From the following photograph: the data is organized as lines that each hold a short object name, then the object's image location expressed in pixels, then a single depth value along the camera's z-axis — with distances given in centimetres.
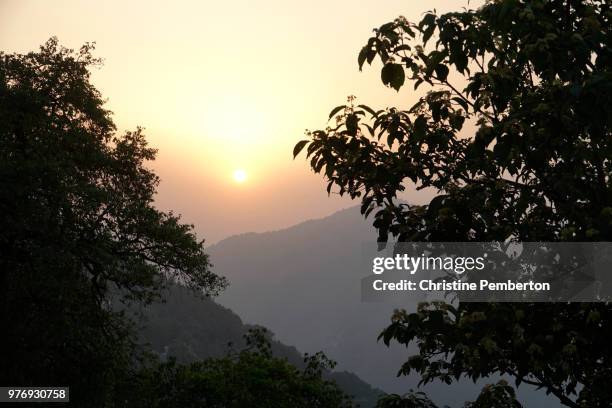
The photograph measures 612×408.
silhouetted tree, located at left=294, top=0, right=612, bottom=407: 651
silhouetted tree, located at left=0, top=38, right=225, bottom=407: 2028
